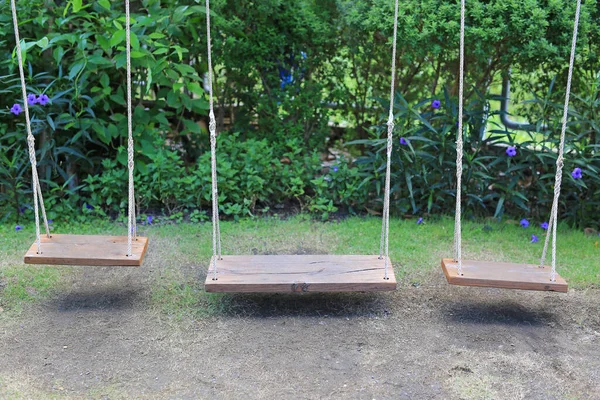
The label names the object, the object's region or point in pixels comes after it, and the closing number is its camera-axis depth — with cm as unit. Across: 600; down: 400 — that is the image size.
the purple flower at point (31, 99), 493
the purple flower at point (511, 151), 512
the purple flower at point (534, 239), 495
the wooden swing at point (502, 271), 354
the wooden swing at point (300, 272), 354
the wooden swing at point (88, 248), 360
